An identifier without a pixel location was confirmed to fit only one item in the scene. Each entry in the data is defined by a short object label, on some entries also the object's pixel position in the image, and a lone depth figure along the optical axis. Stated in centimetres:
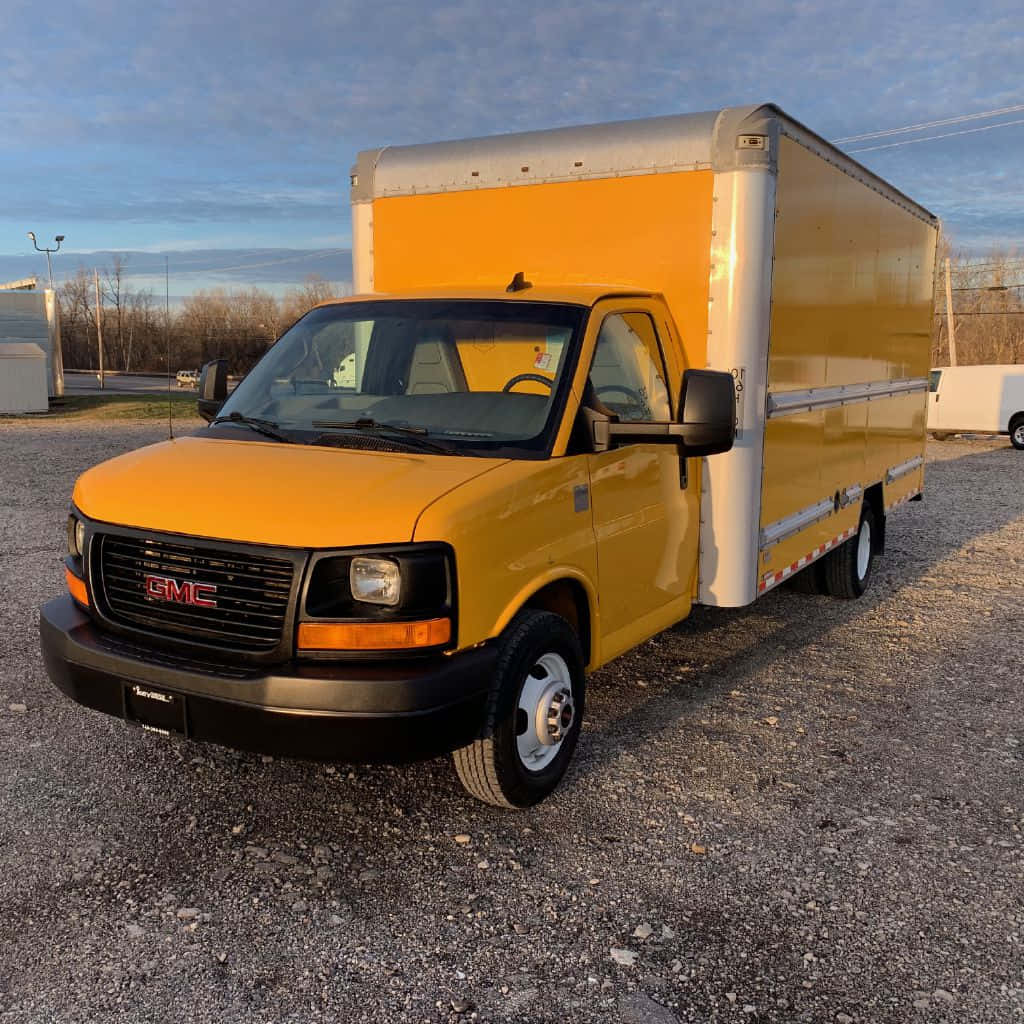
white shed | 2811
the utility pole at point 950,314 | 3253
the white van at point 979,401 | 2192
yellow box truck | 346
